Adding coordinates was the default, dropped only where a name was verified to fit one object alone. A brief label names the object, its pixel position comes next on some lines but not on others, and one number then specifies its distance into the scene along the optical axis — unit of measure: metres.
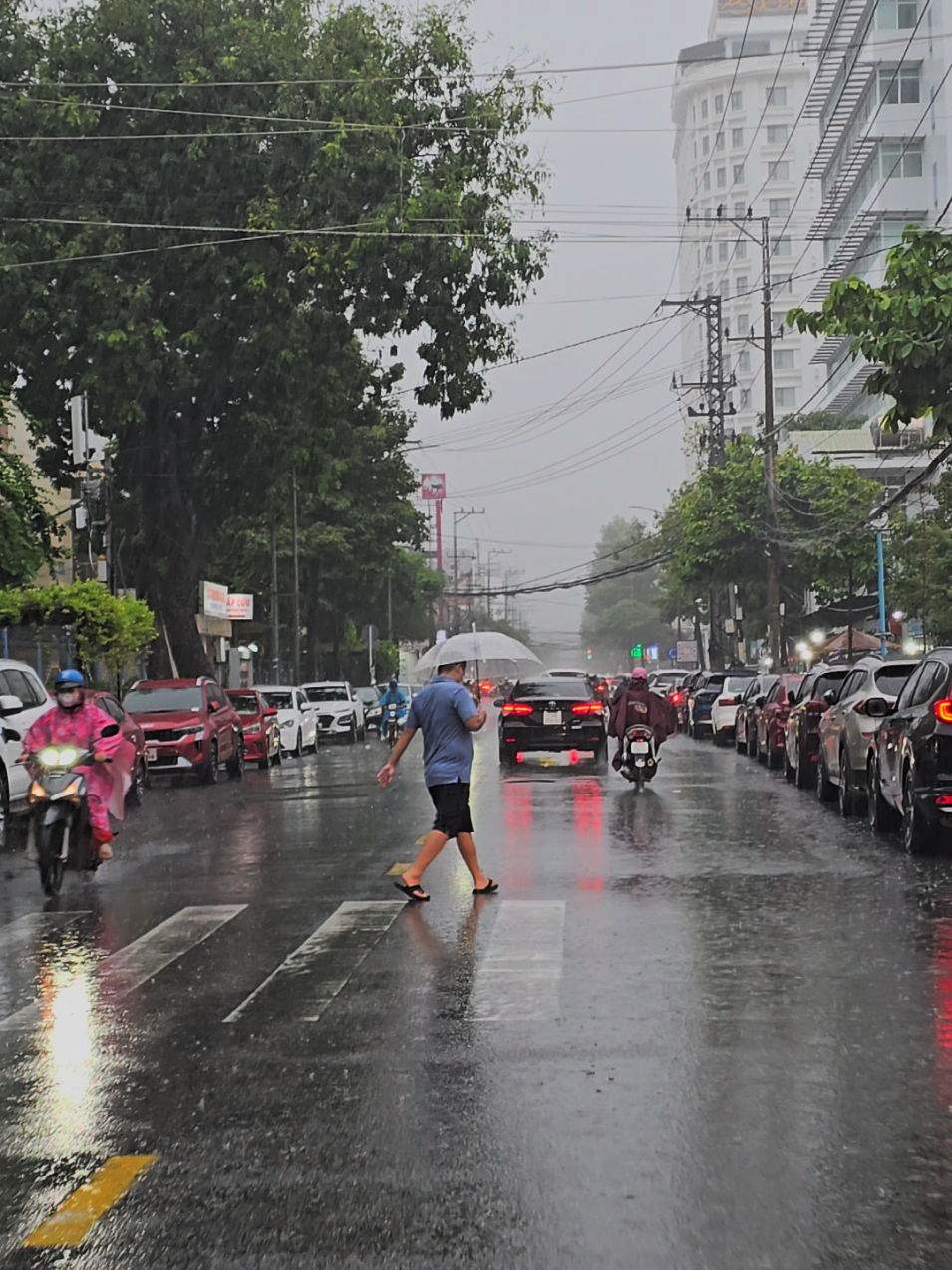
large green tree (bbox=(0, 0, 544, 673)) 32.34
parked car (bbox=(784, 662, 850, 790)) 22.66
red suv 27.17
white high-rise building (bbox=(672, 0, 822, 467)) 148.62
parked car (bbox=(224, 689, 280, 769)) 33.06
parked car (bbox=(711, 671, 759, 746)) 38.38
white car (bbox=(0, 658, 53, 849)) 17.27
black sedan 28.97
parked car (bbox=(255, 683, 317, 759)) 37.50
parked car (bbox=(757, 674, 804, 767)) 27.62
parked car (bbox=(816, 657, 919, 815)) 18.17
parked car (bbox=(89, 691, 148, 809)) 23.47
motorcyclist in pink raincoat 13.95
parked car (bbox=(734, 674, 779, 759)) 31.91
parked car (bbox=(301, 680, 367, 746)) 46.84
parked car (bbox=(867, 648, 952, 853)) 13.99
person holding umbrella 12.19
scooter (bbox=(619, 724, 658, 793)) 22.83
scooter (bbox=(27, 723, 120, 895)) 13.44
